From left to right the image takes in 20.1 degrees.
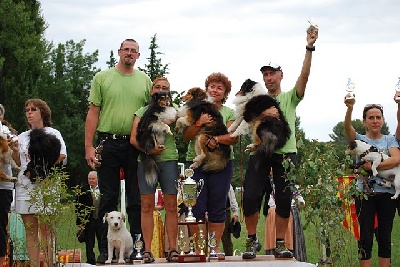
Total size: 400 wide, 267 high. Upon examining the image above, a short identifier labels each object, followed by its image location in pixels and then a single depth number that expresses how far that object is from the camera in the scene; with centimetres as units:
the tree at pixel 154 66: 3436
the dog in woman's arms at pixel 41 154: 1161
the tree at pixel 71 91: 5244
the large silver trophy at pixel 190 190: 1093
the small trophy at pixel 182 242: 1121
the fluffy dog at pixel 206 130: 1123
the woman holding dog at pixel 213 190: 1126
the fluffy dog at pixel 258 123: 1094
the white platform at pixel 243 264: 1062
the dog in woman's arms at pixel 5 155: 1144
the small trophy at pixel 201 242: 1106
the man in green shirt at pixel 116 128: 1151
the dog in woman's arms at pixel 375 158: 1195
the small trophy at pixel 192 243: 1114
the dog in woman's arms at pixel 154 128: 1104
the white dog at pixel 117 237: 1126
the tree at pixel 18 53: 4455
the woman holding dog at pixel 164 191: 1113
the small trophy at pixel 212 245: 1095
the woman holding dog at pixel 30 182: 1126
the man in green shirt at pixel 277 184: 1098
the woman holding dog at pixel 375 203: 1178
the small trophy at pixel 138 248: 1086
